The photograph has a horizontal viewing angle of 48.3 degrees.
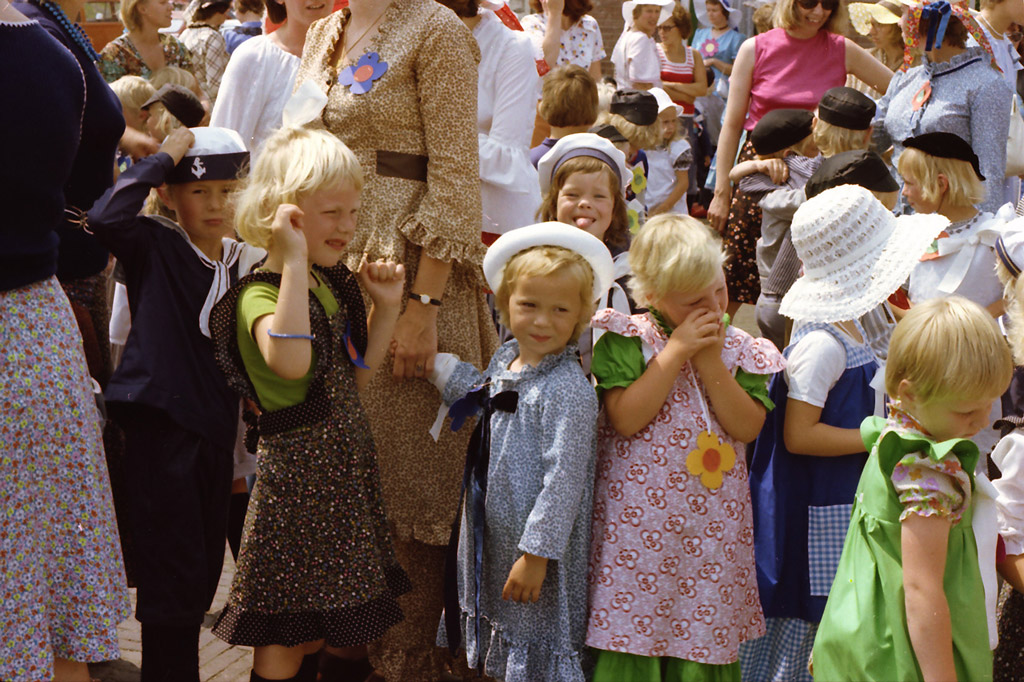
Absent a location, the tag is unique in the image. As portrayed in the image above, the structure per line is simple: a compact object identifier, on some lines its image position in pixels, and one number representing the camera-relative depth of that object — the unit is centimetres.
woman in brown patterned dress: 322
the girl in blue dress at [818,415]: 309
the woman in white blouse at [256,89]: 404
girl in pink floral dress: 288
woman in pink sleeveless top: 557
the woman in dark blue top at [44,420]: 259
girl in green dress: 237
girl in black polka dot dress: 289
